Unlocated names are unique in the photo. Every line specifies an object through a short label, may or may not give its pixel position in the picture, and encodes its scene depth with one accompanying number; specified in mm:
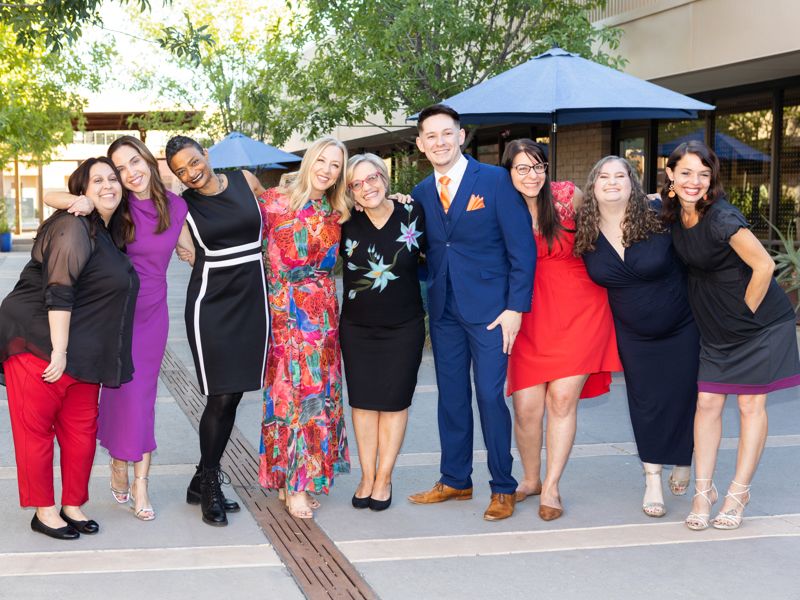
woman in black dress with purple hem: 4719
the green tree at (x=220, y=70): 26156
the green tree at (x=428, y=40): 11688
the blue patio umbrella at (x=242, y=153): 17359
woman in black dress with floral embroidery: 5055
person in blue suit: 4930
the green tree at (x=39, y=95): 24297
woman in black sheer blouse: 4594
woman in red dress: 5039
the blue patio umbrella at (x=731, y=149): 13945
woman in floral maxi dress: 5031
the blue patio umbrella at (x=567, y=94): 8055
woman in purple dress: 4949
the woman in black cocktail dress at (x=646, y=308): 4922
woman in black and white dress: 4953
